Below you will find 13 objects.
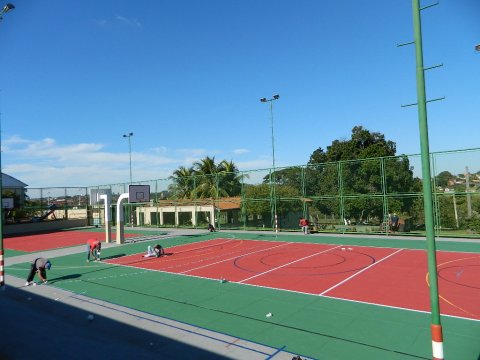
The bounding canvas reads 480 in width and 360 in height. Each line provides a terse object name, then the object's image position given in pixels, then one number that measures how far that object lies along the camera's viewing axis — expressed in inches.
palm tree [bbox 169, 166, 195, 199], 1883.6
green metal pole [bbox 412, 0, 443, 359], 231.3
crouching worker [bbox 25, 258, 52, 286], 637.3
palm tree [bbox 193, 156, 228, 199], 1672.5
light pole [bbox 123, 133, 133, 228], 1725.5
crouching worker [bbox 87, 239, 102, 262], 842.8
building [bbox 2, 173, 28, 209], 1752.0
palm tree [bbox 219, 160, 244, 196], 1785.3
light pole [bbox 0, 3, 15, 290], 513.0
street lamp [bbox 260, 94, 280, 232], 1245.1
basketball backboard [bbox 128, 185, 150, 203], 1187.6
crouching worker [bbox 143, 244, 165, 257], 868.6
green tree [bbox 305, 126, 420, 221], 1114.1
